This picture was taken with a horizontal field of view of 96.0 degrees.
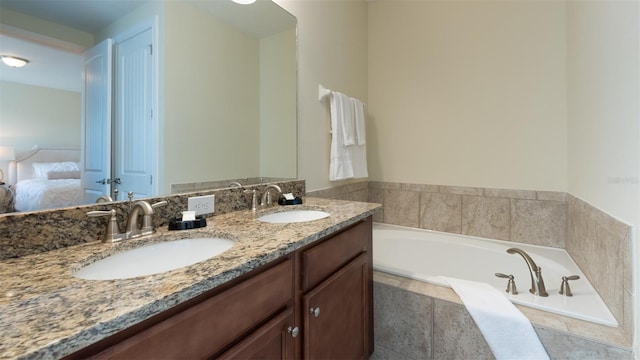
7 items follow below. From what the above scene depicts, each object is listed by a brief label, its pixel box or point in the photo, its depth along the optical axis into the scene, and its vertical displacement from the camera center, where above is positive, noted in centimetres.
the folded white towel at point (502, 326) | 120 -64
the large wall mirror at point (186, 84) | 85 +42
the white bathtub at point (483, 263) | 134 -57
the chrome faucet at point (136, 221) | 95 -14
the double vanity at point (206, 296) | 47 -24
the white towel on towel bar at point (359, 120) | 243 +51
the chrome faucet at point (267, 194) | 156 -7
